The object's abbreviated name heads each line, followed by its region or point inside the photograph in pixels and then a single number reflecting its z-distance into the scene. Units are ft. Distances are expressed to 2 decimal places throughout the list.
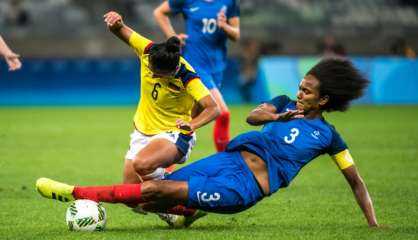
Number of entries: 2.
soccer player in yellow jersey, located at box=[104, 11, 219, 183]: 52.70
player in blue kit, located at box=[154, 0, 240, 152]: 82.07
